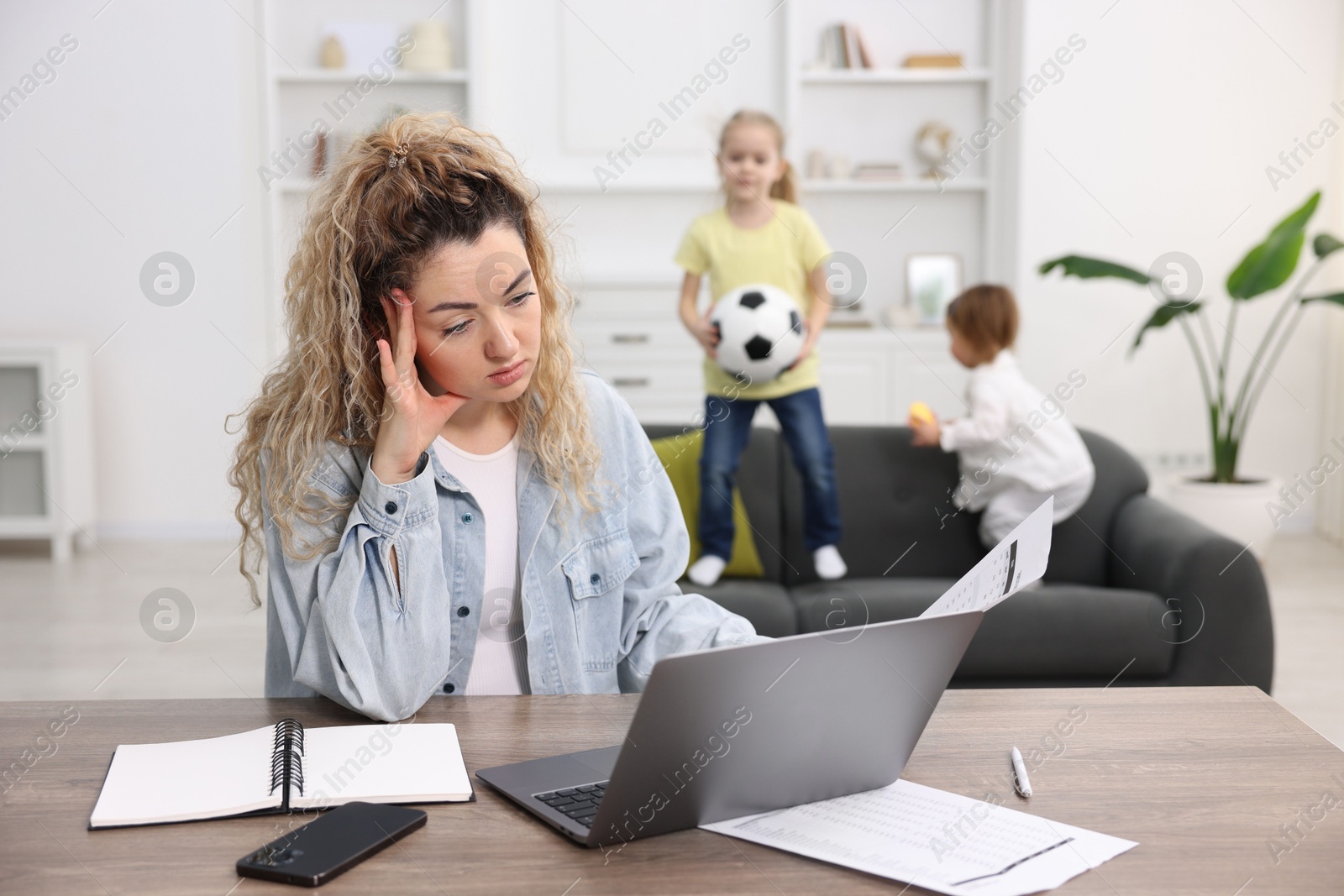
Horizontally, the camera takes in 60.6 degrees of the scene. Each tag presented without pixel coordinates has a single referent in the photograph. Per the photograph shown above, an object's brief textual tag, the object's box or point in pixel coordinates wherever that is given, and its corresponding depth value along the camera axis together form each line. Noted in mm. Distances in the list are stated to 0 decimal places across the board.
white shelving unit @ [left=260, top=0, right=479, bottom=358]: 4863
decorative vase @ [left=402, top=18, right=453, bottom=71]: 4762
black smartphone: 749
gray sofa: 2346
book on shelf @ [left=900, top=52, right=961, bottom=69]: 4953
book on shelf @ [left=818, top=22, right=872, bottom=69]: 4949
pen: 890
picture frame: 5145
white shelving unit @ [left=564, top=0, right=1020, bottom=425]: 4789
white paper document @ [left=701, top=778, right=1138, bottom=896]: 755
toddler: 2746
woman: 1142
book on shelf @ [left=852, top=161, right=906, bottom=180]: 5027
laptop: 747
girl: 2857
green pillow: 2875
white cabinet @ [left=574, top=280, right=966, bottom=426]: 4770
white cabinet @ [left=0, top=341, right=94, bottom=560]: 4422
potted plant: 3904
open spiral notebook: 849
